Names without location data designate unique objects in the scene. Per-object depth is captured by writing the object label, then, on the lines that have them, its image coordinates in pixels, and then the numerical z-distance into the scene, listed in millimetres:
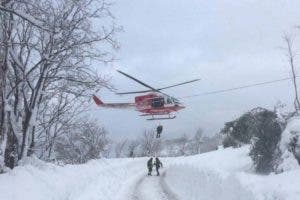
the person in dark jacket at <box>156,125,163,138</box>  29469
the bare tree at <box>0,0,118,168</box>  17625
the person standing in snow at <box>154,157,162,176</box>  39084
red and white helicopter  29844
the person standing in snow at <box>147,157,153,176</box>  38838
